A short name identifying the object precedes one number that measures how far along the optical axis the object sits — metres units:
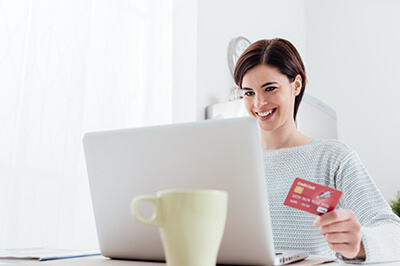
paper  0.82
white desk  0.72
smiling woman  1.09
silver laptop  0.63
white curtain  1.50
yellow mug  0.46
